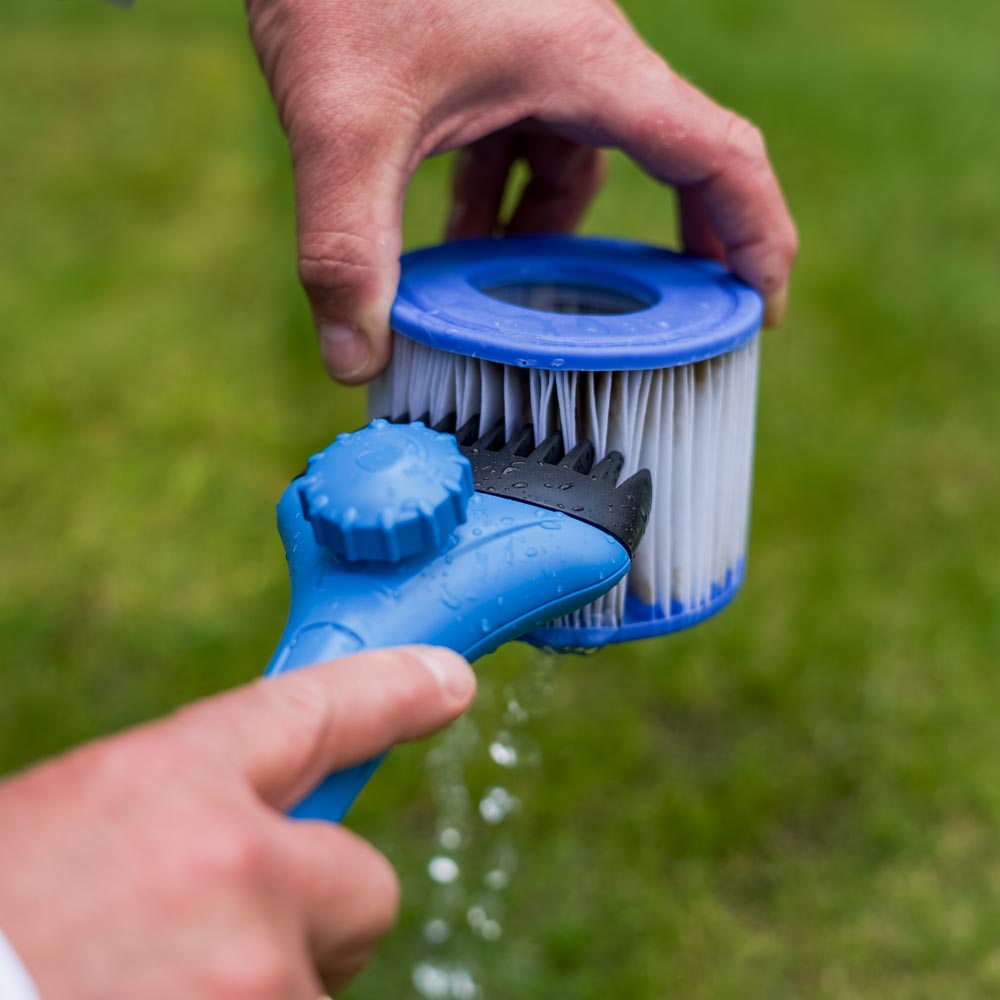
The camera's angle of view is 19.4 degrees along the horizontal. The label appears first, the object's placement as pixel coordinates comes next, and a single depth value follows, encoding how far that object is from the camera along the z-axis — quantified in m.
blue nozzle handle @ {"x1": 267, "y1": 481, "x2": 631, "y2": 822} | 0.66
